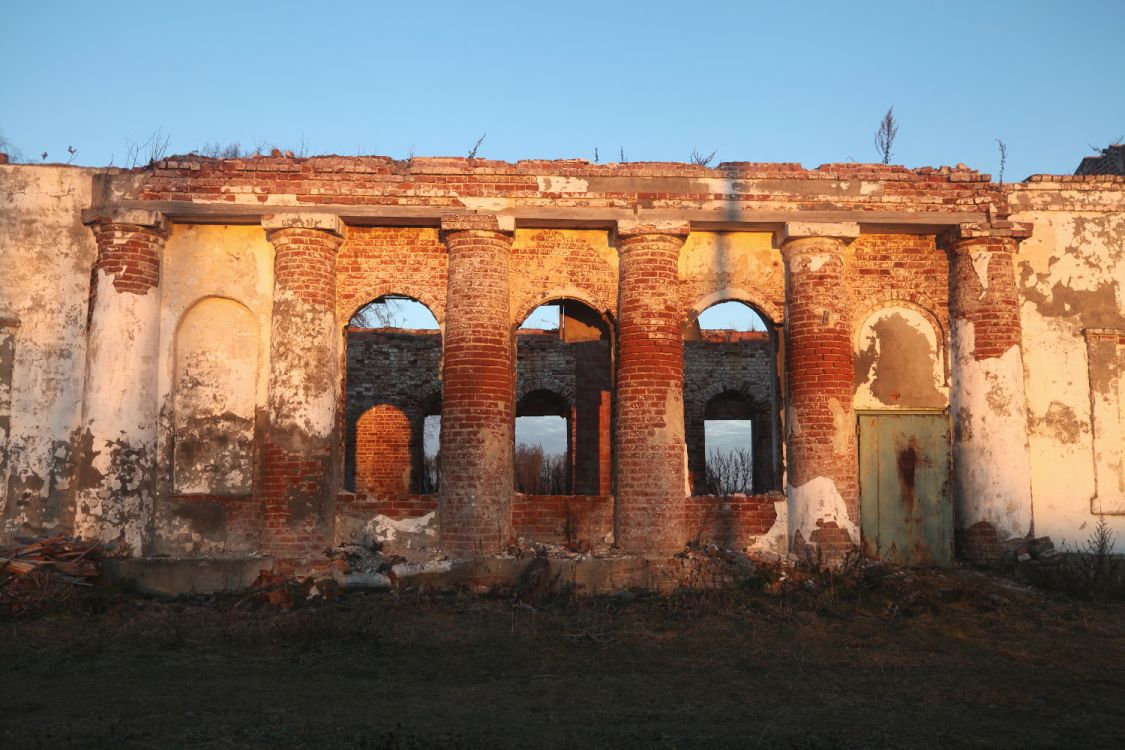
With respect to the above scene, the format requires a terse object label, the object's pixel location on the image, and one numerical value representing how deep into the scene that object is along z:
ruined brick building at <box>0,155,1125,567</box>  11.36
